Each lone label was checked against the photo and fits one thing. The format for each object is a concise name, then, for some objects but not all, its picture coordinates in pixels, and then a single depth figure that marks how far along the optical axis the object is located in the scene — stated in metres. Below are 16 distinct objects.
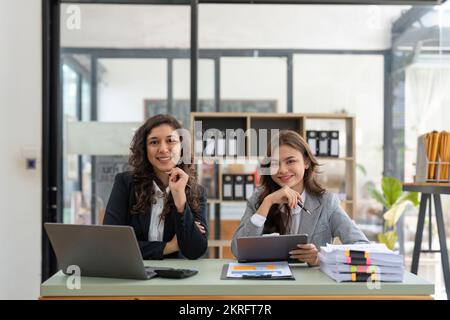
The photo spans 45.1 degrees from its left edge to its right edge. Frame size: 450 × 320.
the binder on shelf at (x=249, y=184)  4.16
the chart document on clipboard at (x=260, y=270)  1.86
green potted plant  4.14
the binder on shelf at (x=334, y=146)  4.16
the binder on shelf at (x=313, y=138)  4.15
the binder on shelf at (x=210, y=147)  4.10
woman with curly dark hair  2.39
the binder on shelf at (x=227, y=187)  4.14
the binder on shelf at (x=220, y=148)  4.11
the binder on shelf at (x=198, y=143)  4.09
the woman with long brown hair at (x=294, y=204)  2.38
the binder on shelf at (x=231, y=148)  4.11
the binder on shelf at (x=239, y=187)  4.14
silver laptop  1.75
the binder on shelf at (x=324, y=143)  4.16
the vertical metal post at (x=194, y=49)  4.16
